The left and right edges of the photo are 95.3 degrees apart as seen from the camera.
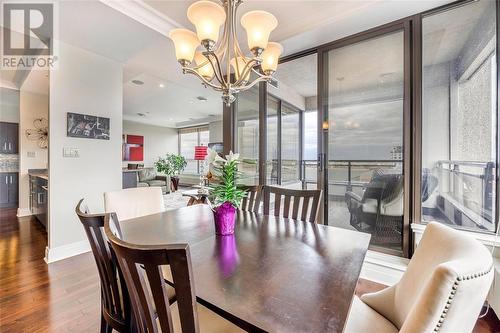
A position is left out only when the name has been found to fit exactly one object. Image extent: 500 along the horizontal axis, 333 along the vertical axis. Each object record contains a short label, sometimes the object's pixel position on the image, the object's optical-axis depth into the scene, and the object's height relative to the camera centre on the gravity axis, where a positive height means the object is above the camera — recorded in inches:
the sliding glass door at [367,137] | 92.5 +12.5
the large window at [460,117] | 77.0 +17.6
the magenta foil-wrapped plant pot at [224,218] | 54.6 -12.8
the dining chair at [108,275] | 38.9 -20.4
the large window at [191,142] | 374.9 +41.2
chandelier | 59.5 +36.0
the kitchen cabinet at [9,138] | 187.0 +23.6
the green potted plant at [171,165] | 346.9 +1.1
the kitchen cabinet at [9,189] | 189.3 -19.6
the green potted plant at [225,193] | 53.7 -6.4
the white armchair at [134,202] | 73.5 -12.6
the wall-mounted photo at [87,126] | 113.7 +20.8
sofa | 284.2 -17.4
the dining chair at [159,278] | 22.9 -12.1
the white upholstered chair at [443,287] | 22.3 -13.6
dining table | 27.5 -17.4
